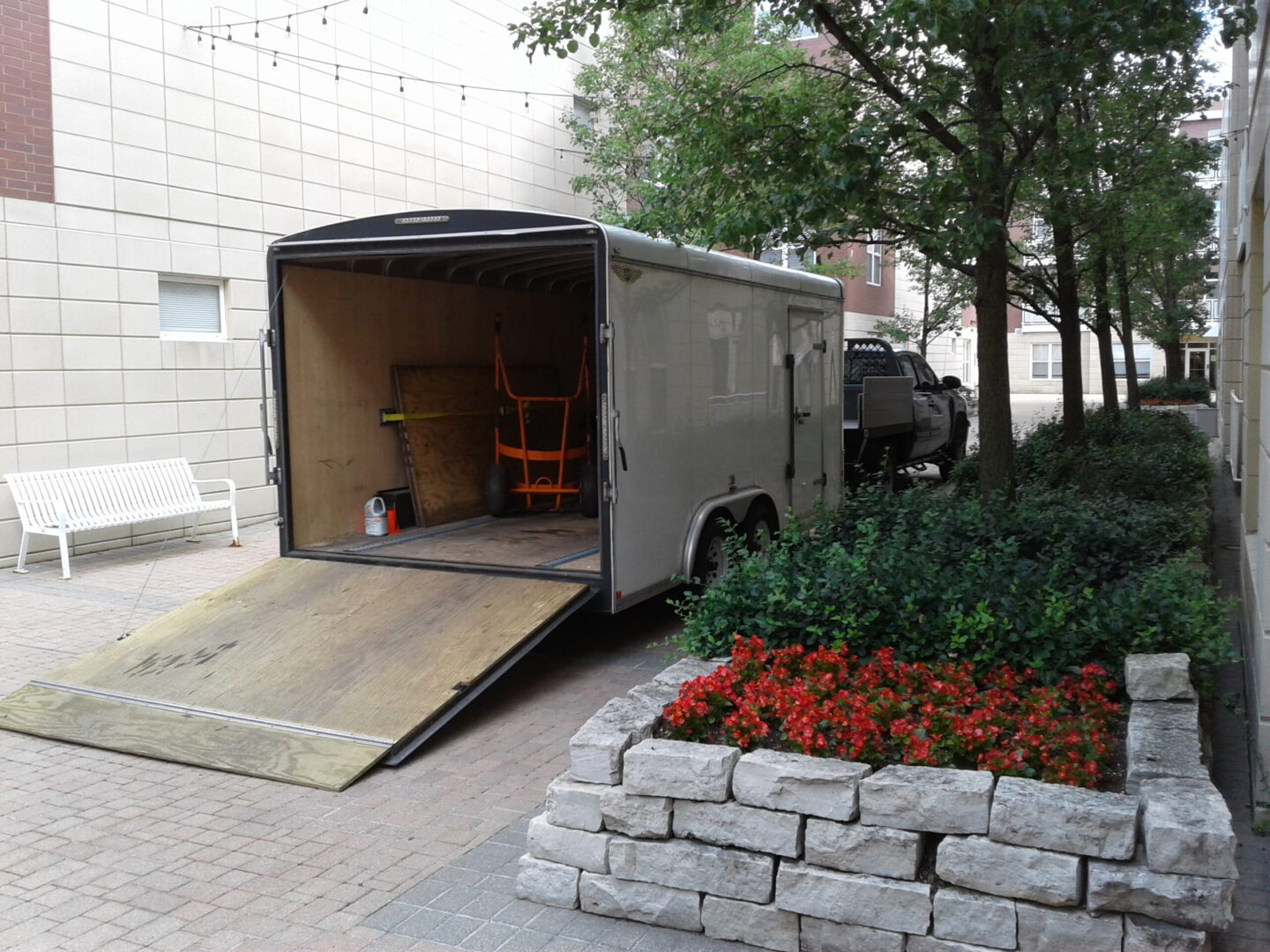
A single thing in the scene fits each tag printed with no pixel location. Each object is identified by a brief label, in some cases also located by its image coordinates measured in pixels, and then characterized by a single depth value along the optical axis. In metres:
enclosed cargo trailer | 6.34
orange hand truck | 10.00
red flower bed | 4.29
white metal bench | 11.14
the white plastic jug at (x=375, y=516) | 9.05
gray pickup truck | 14.58
